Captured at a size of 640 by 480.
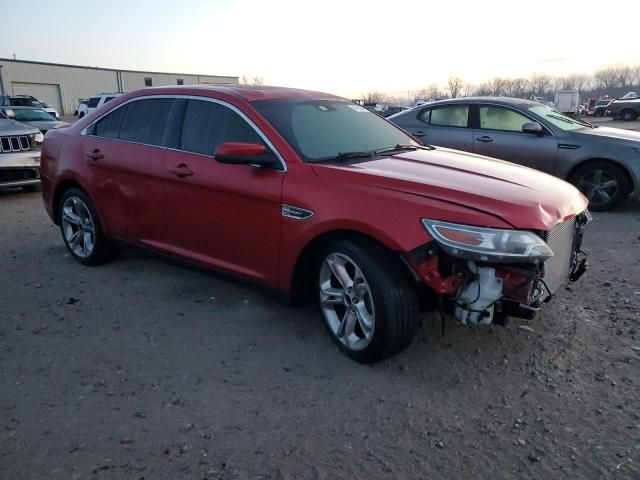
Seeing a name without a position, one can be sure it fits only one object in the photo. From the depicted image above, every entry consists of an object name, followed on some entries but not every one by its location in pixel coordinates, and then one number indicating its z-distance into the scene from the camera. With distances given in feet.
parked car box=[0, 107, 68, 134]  39.04
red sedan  8.89
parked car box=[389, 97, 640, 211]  22.17
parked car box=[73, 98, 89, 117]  85.76
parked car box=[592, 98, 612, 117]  137.52
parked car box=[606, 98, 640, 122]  100.27
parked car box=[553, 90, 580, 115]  149.18
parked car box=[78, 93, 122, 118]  80.30
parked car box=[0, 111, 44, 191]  26.27
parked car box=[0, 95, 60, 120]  76.01
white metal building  157.48
